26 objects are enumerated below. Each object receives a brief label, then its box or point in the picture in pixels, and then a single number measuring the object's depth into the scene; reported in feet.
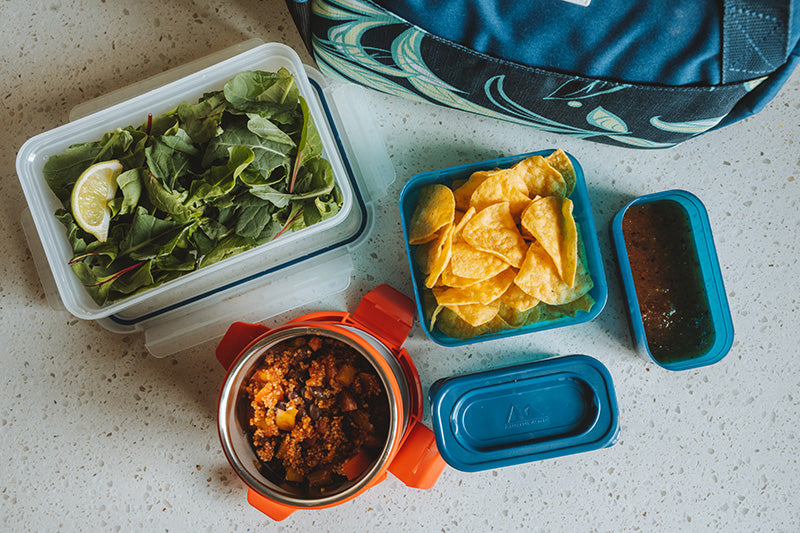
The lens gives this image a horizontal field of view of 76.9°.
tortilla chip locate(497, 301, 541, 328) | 2.72
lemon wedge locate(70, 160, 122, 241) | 2.38
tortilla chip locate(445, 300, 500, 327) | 2.59
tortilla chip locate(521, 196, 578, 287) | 2.52
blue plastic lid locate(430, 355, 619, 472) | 2.72
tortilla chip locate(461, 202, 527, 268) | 2.58
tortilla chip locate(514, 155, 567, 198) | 2.64
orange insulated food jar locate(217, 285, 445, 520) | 2.44
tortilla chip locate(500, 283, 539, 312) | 2.65
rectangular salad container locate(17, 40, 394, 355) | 3.00
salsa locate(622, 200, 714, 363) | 2.93
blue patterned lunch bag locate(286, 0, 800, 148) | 2.21
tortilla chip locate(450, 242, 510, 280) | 2.58
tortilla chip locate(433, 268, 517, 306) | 2.57
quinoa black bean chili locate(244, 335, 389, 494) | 2.58
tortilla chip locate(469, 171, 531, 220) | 2.59
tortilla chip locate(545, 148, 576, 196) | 2.68
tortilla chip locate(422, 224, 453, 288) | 2.57
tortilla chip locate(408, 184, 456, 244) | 2.59
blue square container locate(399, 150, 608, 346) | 2.72
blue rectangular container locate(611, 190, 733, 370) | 2.82
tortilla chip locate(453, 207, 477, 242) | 2.60
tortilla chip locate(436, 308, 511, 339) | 2.71
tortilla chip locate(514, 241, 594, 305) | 2.55
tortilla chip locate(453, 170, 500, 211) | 2.69
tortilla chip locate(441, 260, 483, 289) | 2.59
